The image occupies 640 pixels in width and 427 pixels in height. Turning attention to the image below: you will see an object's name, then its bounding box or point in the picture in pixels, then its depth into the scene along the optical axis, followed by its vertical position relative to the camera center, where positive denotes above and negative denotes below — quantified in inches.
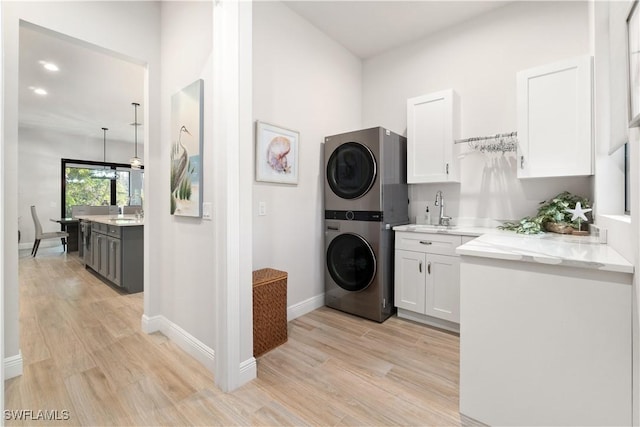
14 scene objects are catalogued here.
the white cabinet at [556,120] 80.0 +27.2
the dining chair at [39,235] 224.0 -19.1
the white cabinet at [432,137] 107.5 +29.1
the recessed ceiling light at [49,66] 139.9 +72.8
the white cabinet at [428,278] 95.4 -23.7
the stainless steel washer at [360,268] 105.0 -22.0
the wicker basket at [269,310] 81.7 -29.7
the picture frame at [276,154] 96.7 +20.6
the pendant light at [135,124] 200.9 +74.2
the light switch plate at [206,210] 75.9 +0.3
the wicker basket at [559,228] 81.7 -4.7
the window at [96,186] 280.5 +27.0
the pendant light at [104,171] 287.3 +40.4
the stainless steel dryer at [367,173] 103.8 +15.0
